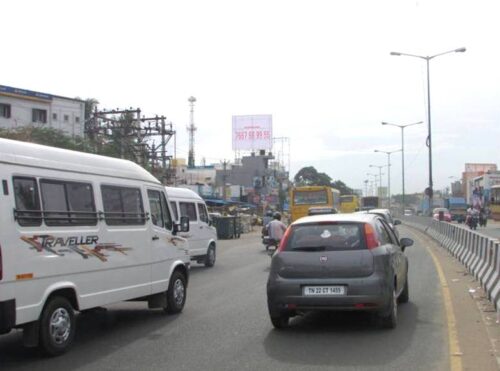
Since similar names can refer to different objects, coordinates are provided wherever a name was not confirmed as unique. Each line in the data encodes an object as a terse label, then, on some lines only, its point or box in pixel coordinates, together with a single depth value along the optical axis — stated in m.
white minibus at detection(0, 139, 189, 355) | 6.62
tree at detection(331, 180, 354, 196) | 168.12
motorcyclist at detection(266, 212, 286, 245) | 18.70
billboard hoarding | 82.50
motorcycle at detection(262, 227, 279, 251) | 18.71
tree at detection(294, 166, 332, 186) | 149.04
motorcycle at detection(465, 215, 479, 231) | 40.41
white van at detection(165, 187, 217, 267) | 17.65
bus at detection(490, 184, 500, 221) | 47.12
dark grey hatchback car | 8.02
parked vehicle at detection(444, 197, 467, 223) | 64.06
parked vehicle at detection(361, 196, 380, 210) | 72.62
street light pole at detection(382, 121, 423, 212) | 69.62
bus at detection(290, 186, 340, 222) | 36.81
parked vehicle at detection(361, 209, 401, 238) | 20.30
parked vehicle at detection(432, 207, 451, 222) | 52.18
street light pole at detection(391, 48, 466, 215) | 39.41
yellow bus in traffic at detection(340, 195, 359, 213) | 54.03
